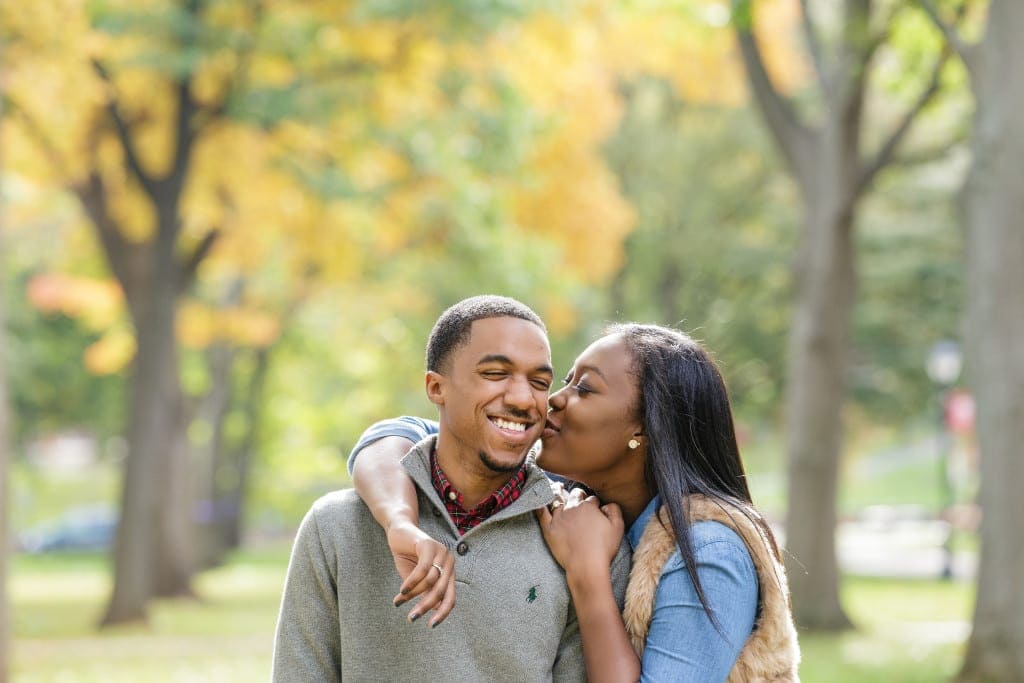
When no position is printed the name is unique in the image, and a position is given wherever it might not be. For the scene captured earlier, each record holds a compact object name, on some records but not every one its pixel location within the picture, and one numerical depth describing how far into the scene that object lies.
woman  6.92
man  6.88
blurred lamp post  48.00
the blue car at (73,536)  85.50
